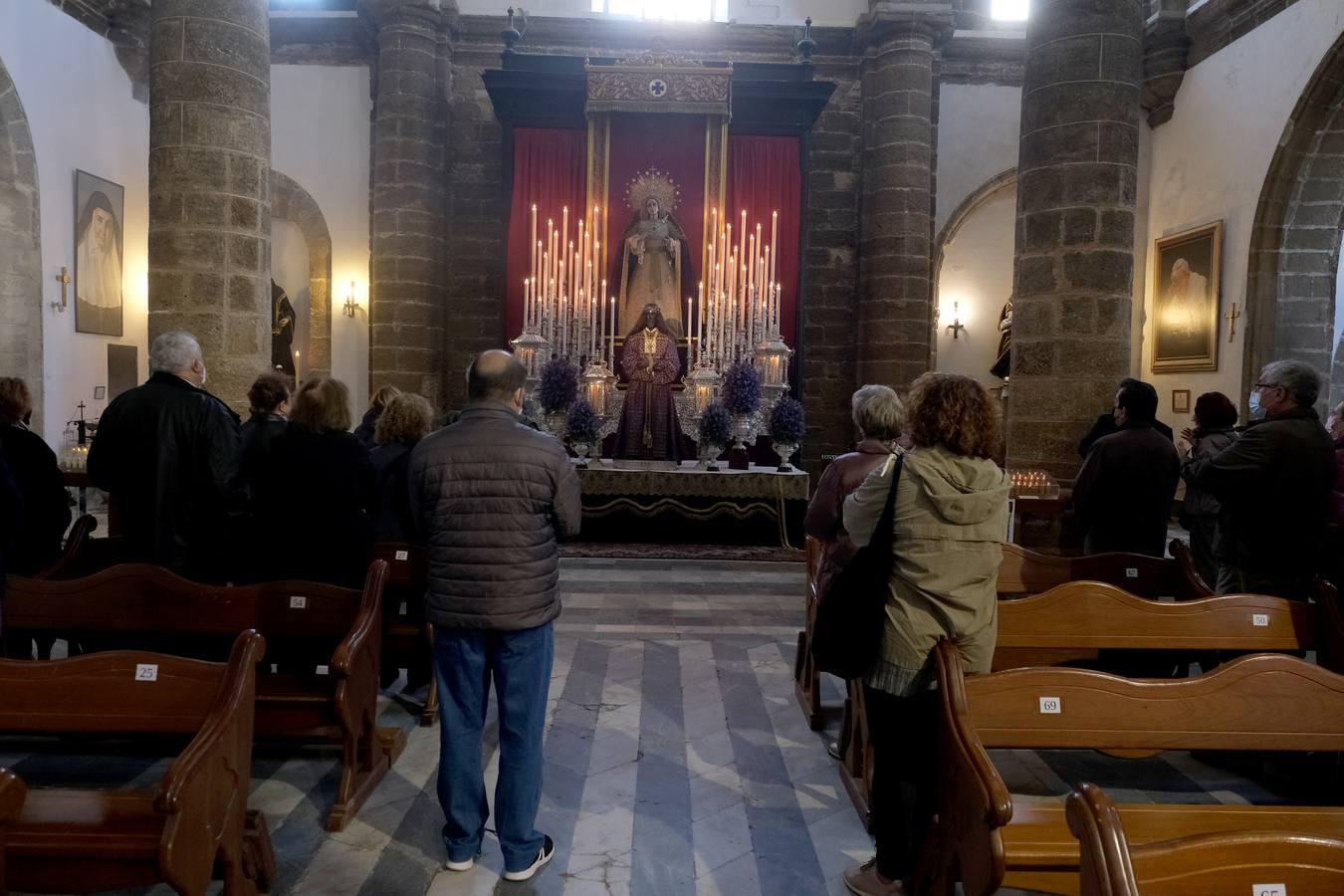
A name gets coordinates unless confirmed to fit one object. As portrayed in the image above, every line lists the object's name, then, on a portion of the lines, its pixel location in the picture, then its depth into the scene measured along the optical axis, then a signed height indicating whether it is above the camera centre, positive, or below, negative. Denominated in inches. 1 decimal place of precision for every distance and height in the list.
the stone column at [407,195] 484.4 +105.3
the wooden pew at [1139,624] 139.3 -33.5
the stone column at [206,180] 245.3 +55.5
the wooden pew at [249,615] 135.9 -34.9
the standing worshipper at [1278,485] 159.5 -13.4
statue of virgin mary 468.8 +67.7
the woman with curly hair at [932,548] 101.3 -16.6
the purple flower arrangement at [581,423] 358.3 -11.9
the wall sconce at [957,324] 562.6 +48.2
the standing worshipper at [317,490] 153.3 -17.4
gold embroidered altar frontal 344.8 -39.6
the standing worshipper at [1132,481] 183.9 -15.3
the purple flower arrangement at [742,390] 351.6 +2.5
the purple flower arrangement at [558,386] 357.4 +2.3
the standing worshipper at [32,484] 168.6 -19.7
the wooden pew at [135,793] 89.0 -39.6
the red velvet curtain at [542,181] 502.6 +116.5
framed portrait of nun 426.0 +61.3
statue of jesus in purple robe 399.5 -3.7
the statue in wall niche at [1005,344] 534.0 +34.8
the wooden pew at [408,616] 174.1 -45.1
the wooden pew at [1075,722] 94.7 -35.6
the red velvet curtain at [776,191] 504.1 +114.5
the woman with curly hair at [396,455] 180.4 -13.4
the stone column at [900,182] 490.9 +119.2
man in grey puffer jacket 111.0 -23.7
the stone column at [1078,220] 252.4 +51.5
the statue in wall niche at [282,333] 523.2 +31.0
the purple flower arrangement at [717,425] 355.6 -11.3
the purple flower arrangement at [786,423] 353.7 -9.8
